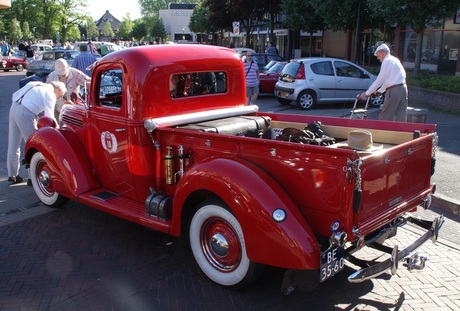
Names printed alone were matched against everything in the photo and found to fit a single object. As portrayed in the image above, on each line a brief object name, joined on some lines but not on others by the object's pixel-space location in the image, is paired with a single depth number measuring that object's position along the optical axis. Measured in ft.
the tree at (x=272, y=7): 96.58
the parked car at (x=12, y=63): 99.80
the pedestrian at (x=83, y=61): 30.35
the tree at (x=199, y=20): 151.73
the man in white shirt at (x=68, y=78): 24.11
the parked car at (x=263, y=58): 57.77
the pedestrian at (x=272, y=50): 74.92
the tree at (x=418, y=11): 46.03
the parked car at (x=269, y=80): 51.57
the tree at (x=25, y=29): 187.32
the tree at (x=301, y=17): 77.25
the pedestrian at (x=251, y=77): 38.81
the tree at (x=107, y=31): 330.34
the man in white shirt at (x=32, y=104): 20.06
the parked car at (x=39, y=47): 119.08
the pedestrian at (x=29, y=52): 103.65
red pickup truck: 10.44
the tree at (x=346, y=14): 62.69
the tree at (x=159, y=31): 248.52
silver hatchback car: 43.04
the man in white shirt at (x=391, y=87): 24.76
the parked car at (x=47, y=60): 72.43
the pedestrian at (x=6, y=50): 122.93
